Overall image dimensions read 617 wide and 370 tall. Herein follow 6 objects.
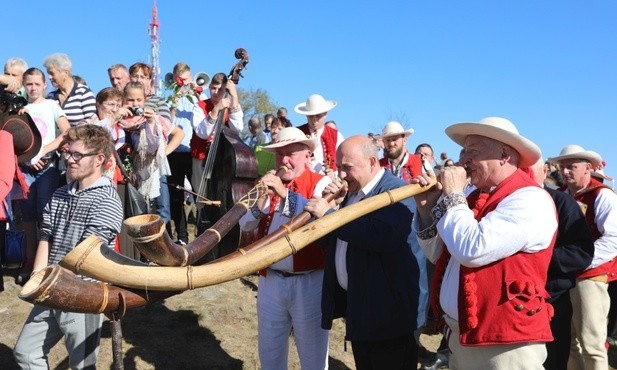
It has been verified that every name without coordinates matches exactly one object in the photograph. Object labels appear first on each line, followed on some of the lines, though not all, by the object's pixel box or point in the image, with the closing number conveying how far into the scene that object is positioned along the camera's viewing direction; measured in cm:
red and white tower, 5441
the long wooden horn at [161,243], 238
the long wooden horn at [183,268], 236
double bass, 709
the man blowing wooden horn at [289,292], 430
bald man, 366
